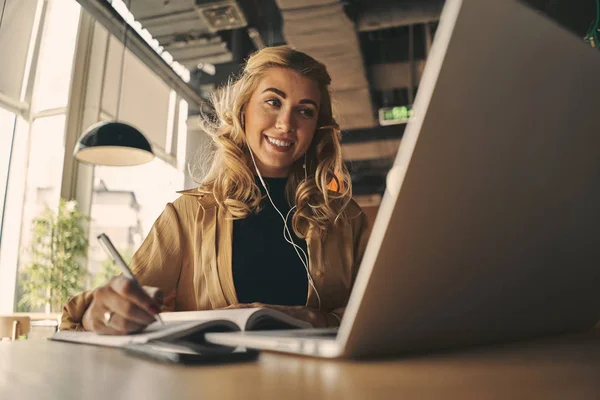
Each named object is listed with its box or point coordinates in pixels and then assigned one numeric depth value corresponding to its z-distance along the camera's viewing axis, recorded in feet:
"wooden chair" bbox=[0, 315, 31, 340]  12.03
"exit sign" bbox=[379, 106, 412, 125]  21.70
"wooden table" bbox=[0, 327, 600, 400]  1.17
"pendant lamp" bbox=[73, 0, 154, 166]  11.53
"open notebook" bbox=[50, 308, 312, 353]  2.02
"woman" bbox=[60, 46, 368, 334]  4.86
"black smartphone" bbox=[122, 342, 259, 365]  1.70
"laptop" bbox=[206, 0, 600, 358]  1.24
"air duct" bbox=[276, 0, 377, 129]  16.21
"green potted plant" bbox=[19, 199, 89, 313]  17.98
